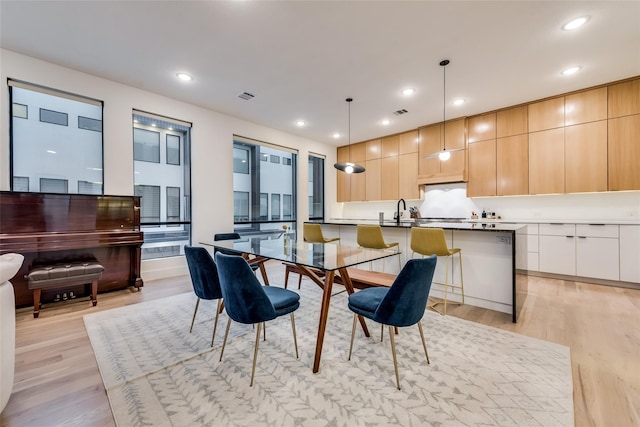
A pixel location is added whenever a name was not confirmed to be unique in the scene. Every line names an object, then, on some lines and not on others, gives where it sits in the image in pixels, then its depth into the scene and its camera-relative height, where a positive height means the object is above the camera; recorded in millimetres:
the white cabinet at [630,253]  3502 -577
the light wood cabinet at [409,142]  5809 +1642
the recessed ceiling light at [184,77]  3498 +1917
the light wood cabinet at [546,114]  4172 +1623
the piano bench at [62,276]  2699 -663
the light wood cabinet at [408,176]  5840 +848
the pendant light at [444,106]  3256 +1873
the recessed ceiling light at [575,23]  2464 +1845
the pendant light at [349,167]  4172 +763
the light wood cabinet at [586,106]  3840 +1618
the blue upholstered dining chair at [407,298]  1582 -538
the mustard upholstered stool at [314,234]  4016 -322
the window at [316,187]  6938 +743
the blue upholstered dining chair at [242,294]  1641 -523
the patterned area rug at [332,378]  1403 -1094
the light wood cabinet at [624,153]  3631 +843
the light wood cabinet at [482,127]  4809 +1628
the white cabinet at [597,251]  3645 -585
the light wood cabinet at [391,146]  6164 +1651
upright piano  2836 -202
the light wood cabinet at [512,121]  4480 +1623
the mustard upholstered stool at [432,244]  2799 -356
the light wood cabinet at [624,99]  3610 +1610
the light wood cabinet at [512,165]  4500 +846
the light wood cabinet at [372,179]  6555 +889
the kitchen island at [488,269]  2704 -639
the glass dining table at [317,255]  1845 -366
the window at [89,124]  3552 +1286
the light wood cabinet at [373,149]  6523 +1663
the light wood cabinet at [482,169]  4832 +840
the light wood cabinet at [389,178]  6211 +855
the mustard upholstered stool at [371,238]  3361 -328
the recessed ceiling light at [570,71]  3357 +1875
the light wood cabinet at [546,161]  4192 +843
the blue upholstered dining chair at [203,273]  2109 -494
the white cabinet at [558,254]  3965 -670
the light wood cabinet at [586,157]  3865 +847
